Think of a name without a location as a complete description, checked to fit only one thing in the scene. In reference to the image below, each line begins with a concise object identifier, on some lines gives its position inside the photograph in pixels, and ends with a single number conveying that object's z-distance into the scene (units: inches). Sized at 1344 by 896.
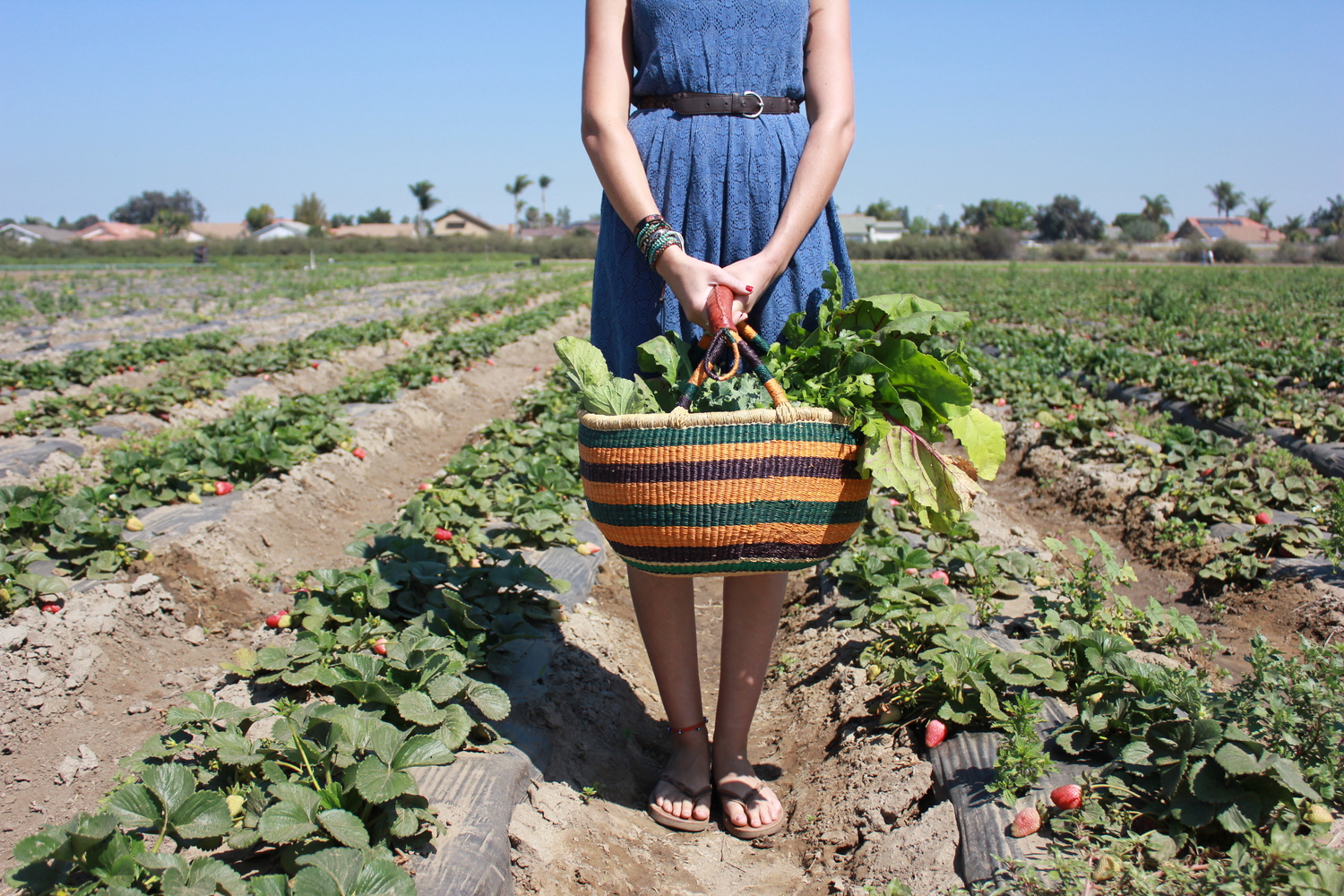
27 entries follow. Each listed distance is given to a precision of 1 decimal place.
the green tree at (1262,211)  3683.6
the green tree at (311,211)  3147.1
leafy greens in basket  64.2
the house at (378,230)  3393.2
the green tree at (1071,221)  3250.5
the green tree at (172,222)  2997.0
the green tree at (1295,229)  2504.9
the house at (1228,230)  3137.3
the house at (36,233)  3121.6
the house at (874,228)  3609.7
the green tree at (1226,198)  3949.3
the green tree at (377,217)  3737.7
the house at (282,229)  3324.3
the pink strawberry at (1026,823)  63.6
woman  70.4
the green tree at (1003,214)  3442.4
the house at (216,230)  3444.9
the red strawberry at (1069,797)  62.9
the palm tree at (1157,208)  3796.8
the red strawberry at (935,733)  79.7
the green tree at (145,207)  4124.0
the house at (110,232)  3155.3
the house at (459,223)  3873.0
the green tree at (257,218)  3484.3
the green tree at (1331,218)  2928.2
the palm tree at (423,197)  3139.8
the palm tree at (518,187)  3452.3
